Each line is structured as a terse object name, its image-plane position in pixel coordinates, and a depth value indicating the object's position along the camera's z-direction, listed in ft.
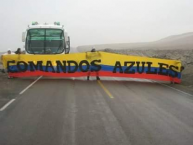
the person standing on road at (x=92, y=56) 38.26
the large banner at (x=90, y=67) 38.06
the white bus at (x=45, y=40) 43.05
